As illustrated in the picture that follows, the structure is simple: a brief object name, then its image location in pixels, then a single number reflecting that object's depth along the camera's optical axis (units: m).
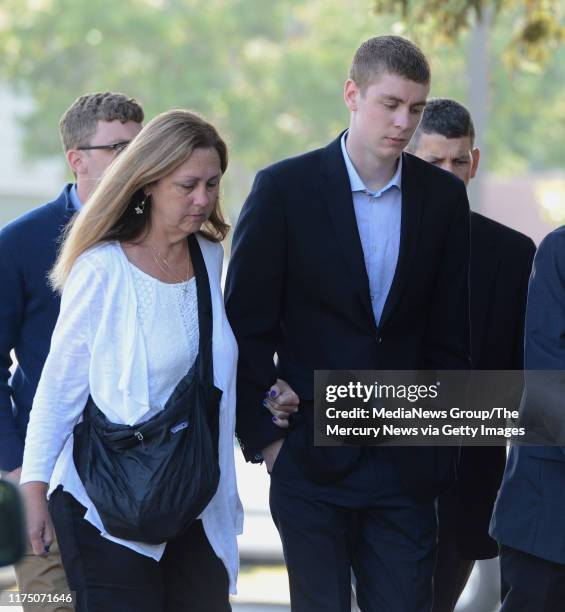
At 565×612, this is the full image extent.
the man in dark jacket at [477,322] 9.48
